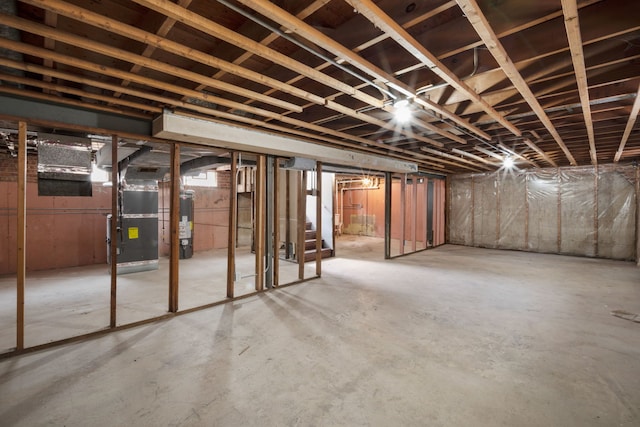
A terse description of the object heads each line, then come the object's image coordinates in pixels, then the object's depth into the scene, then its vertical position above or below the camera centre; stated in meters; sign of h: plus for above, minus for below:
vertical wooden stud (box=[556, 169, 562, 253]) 7.10 +0.06
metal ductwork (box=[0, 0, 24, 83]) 1.50 +1.01
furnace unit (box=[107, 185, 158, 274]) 5.21 -0.33
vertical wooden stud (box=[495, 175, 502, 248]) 7.93 +0.16
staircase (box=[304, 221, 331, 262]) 6.41 -0.82
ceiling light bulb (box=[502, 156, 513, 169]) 5.55 +1.01
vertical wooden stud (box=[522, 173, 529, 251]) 7.53 +0.11
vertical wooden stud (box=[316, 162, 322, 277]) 4.67 +0.26
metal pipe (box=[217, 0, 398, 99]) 1.39 +0.97
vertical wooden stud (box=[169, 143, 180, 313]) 3.24 -0.13
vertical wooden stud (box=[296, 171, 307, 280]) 4.56 -0.06
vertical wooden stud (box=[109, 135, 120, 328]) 2.82 -0.21
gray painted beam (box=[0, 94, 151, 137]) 2.41 +0.87
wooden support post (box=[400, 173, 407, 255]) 6.67 +0.25
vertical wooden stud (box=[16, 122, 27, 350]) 2.42 -0.20
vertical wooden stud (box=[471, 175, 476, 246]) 8.34 +0.00
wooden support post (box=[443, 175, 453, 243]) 8.77 +0.09
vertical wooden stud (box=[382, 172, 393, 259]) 6.59 -0.07
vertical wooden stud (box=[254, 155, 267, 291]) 4.03 -0.10
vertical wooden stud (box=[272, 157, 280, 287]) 4.17 +0.09
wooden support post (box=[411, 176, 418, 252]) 7.08 +0.02
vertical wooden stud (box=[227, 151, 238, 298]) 3.65 -0.15
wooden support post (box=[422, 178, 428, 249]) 7.76 -0.03
